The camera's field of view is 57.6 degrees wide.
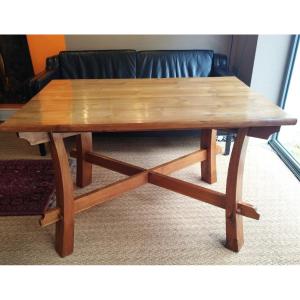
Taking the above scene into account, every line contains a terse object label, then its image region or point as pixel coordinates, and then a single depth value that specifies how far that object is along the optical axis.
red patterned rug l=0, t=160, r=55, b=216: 1.74
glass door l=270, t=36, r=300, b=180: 2.27
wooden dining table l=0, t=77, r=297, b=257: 1.09
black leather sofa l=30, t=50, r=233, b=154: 2.65
